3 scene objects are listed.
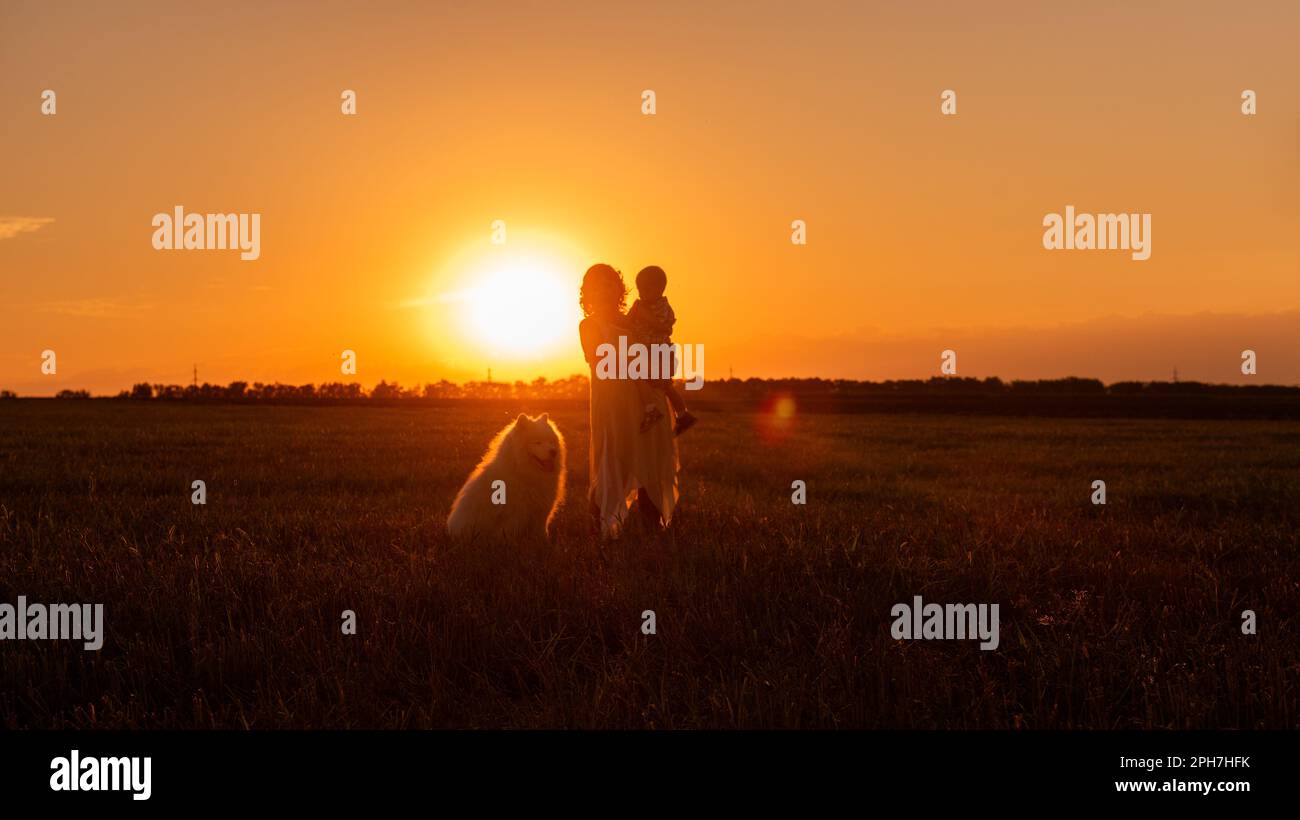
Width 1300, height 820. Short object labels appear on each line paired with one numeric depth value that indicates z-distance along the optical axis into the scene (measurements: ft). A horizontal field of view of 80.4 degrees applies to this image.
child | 24.59
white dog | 23.58
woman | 24.75
